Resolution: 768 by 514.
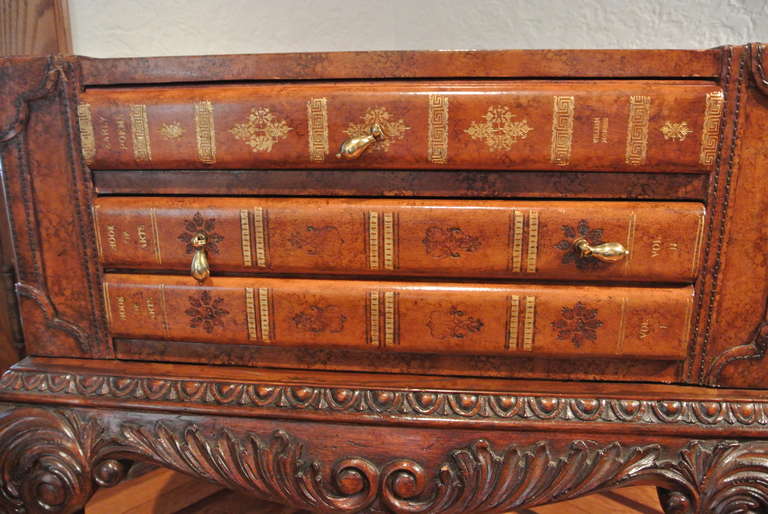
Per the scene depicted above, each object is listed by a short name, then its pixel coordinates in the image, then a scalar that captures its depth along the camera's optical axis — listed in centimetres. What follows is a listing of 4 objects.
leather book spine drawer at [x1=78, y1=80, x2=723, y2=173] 57
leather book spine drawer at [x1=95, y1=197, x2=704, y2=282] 59
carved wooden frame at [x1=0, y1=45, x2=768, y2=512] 59
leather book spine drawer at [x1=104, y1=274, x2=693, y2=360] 61
